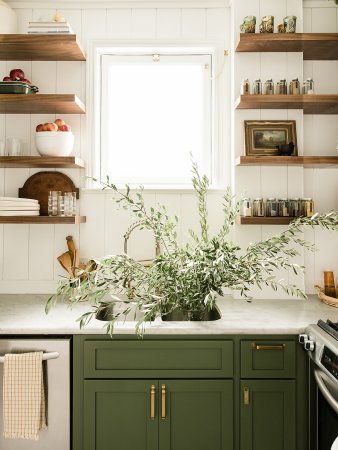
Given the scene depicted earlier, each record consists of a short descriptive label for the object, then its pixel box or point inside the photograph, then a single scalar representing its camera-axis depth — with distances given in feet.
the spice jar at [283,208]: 8.04
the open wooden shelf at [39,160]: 8.03
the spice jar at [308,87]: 8.07
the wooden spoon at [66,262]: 8.55
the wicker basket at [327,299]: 7.72
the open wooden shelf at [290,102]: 7.86
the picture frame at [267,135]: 8.45
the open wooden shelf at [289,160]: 7.81
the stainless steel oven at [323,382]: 5.37
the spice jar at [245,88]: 8.11
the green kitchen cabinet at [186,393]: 6.38
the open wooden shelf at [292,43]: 7.88
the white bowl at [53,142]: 8.09
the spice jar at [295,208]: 8.03
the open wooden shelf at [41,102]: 7.88
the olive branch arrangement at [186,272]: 6.54
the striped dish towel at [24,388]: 6.18
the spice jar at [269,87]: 8.18
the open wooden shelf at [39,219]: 8.00
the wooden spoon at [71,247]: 8.65
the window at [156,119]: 9.22
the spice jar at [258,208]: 8.11
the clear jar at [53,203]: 8.29
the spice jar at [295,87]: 8.13
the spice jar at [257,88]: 8.14
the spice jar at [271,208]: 8.07
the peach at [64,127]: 8.24
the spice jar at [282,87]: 8.20
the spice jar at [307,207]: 8.01
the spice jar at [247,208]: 8.12
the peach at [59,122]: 8.28
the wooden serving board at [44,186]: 8.86
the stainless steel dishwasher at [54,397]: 6.34
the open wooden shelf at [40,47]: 7.93
